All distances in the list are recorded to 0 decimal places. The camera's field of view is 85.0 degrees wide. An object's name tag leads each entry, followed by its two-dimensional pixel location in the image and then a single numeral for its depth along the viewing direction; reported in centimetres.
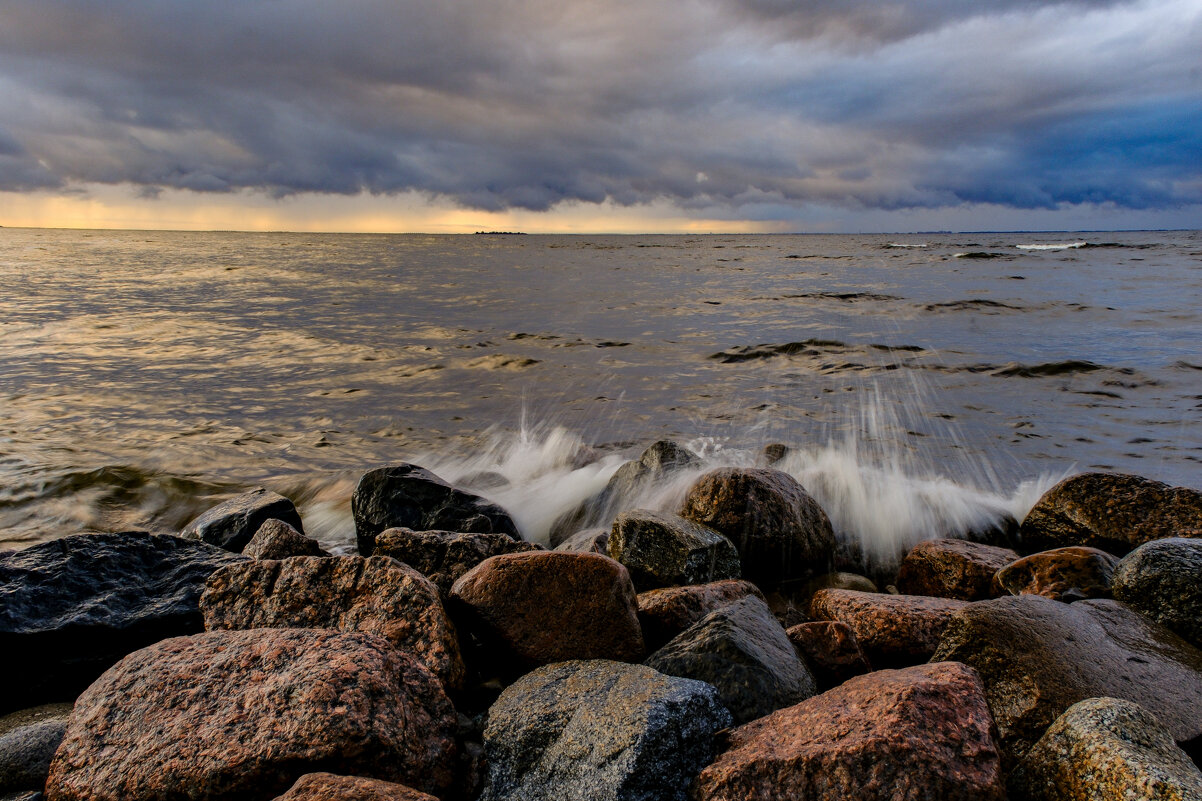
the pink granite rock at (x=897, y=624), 307
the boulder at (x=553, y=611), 279
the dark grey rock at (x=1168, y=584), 303
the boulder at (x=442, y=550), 360
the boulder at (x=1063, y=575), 353
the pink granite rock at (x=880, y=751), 178
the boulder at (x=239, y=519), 470
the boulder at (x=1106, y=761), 179
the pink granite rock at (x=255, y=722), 195
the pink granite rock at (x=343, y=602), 271
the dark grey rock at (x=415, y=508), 474
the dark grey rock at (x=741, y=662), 240
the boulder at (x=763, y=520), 436
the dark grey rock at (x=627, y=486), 567
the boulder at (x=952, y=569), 400
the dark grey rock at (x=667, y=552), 372
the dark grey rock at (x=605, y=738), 199
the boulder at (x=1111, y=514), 420
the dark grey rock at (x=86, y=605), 299
